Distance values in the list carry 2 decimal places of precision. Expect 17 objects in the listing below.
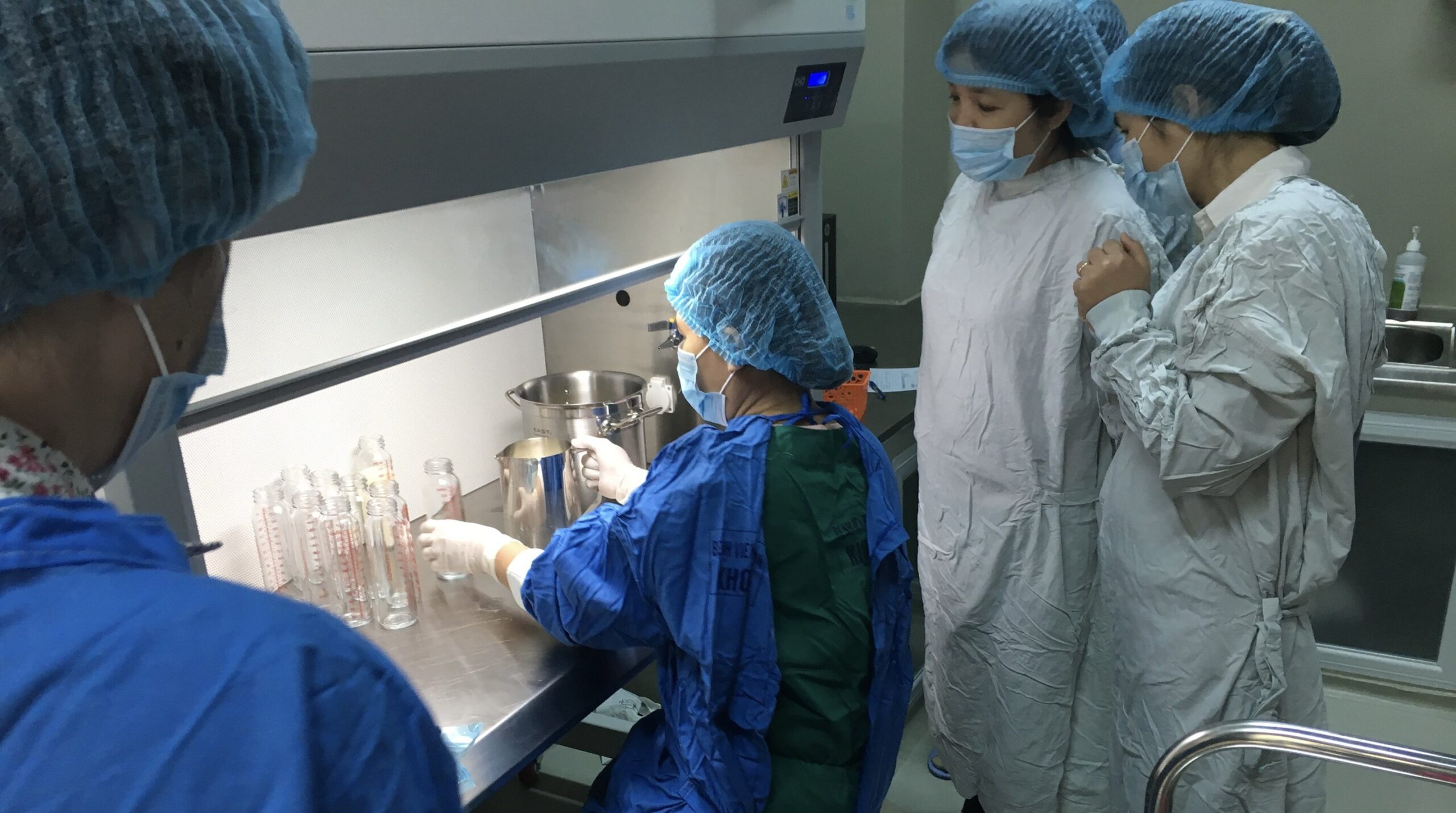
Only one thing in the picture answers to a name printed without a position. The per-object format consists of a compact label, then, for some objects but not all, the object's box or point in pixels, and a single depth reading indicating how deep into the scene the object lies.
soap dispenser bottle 2.47
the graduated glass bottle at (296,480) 1.45
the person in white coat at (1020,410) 1.61
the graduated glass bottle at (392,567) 1.41
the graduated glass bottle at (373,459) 1.59
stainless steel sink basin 2.23
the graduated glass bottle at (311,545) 1.39
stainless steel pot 1.74
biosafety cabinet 0.99
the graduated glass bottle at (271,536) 1.42
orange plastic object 2.01
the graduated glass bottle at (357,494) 1.44
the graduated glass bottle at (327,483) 1.48
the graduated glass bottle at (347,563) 1.39
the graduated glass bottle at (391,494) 1.43
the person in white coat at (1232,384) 1.27
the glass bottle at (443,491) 1.59
